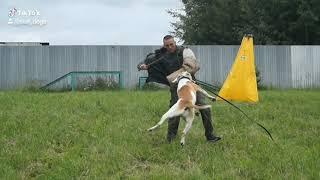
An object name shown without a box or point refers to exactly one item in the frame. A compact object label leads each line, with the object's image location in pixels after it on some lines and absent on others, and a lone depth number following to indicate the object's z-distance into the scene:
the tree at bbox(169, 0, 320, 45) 30.67
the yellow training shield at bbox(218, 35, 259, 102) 16.52
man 9.84
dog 9.07
